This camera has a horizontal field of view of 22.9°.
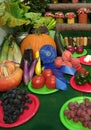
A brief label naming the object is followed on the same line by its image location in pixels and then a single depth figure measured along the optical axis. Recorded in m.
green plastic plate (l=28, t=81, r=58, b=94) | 1.02
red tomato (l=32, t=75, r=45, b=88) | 1.04
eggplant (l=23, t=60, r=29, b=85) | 1.11
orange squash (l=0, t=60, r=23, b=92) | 1.04
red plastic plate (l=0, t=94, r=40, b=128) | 0.85
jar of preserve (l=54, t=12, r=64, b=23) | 1.87
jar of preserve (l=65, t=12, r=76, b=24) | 1.86
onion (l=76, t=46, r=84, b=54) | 1.36
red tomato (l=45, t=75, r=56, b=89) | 1.02
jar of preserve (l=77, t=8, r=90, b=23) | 1.87
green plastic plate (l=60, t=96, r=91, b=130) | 0.80
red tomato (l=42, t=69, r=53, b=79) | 1.08
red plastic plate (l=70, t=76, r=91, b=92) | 1.01
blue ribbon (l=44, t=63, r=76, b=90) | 1.04
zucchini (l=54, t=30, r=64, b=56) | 1.31
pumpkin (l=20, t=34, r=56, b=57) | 1.29
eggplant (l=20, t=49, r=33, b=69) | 1.16
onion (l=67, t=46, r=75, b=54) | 1.39
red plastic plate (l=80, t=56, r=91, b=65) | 1.24
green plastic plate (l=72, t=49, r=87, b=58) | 1.36
